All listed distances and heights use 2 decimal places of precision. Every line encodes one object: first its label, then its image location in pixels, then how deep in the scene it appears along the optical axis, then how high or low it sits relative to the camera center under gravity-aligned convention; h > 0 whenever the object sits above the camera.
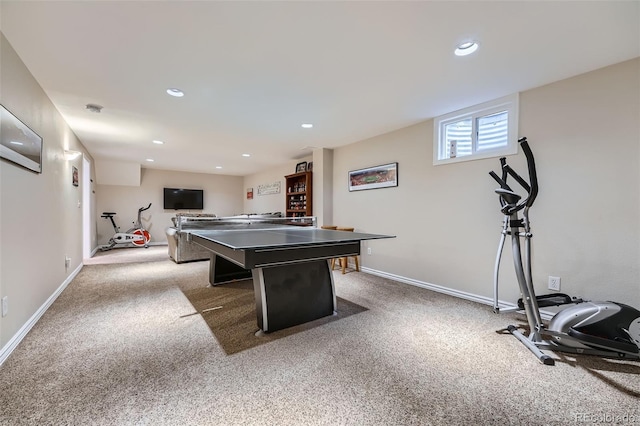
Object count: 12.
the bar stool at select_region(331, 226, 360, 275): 4.39 -0.91
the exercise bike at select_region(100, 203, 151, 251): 6.77 -0.74
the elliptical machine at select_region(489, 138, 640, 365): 1.85 -0.80
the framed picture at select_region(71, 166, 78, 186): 3.87 +0.47
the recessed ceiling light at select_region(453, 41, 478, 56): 1.94 +1.21
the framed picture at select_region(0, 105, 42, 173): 1.81 +0.50
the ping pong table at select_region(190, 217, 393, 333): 1.79 -0.54
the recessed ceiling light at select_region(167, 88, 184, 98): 2.70 +1.19
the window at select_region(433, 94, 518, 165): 2.79 +0.91
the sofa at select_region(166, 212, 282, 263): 4.93 -0.82
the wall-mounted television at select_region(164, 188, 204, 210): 7.98 +0.27
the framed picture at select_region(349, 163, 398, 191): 4.04 +0.51
